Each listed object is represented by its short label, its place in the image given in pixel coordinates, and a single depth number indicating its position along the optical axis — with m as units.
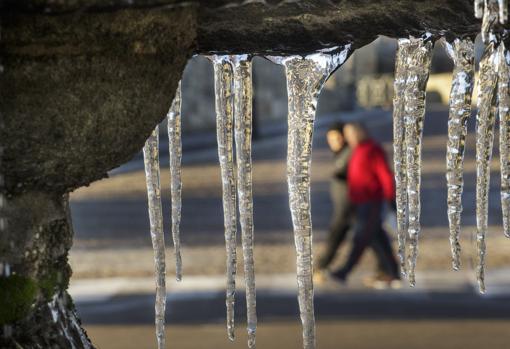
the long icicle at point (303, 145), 4.00
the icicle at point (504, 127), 3.88
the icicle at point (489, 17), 3.36
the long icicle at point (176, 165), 4.56
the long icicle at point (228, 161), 4.26
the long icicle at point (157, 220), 4.55
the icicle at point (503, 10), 3.33
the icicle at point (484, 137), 3.94
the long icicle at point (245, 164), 4.16
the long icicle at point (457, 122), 4.01
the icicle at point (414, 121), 4.02
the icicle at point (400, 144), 4.12
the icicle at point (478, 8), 3.35
